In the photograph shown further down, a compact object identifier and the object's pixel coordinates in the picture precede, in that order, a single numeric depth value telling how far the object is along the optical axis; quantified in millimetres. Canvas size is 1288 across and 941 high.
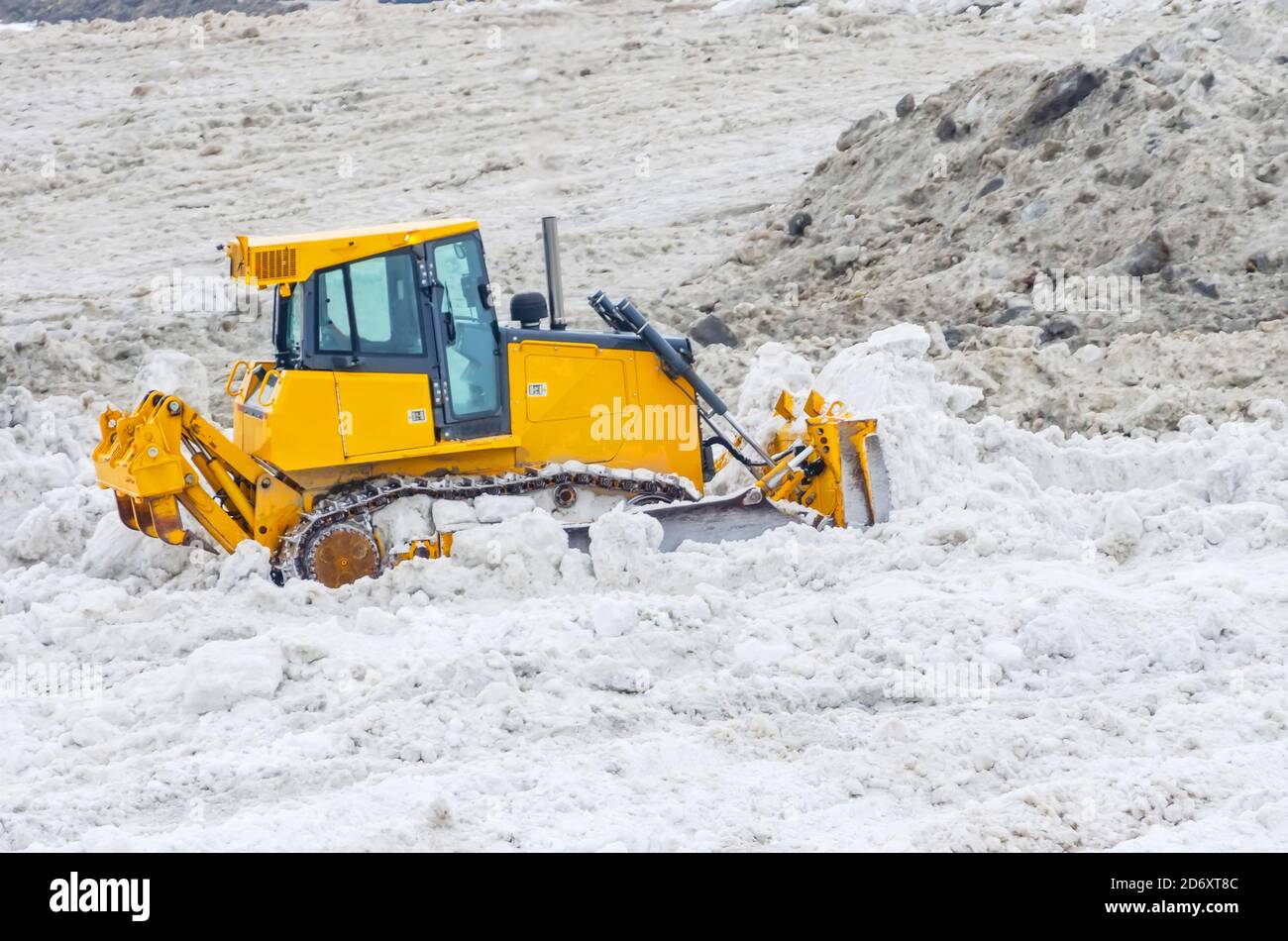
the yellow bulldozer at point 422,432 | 15852
